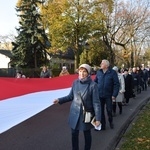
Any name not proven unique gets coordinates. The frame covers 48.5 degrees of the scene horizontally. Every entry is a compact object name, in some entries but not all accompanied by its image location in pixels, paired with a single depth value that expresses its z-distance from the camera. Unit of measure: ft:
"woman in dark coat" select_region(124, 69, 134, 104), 24.81
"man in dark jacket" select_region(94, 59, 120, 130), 13.85
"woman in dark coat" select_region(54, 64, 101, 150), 9.18
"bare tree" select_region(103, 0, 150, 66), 87.12
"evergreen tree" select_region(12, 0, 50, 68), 77.54
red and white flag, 8.25
